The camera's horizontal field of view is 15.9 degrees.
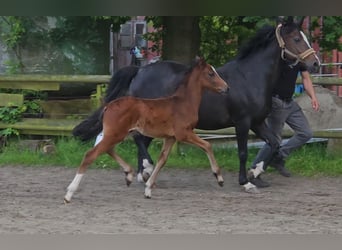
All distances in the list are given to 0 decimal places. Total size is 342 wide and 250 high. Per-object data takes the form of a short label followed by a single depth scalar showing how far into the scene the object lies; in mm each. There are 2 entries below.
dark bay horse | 14117
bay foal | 12990
